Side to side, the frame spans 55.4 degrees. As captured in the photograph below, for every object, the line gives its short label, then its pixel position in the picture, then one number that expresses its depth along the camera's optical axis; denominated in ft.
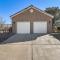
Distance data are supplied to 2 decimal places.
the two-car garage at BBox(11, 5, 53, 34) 31.80
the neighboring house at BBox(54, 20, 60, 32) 39.28
